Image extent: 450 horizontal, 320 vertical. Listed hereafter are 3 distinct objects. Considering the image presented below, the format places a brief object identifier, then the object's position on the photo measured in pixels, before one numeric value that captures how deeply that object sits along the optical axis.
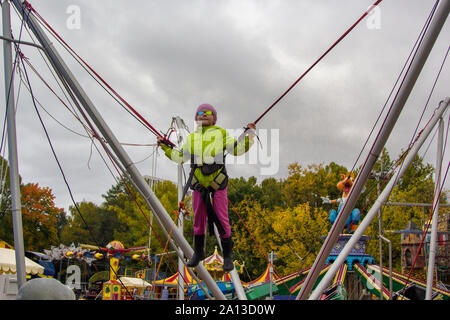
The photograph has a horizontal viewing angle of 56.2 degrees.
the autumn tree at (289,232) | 26.70
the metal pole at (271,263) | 11.39
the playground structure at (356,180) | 4.00
